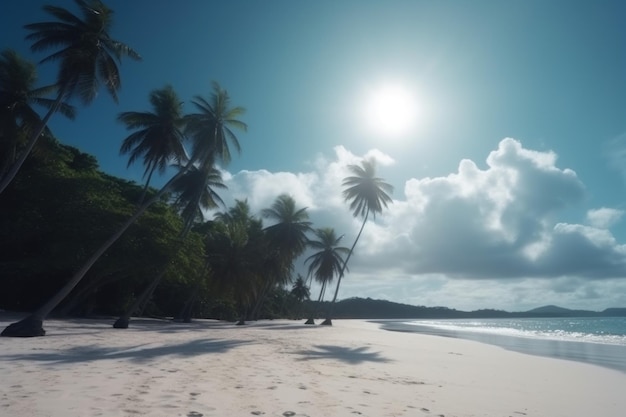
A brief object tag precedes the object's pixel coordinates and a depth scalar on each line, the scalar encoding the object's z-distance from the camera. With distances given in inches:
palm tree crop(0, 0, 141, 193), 618.2
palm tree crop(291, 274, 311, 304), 2568.9
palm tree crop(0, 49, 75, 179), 796.6
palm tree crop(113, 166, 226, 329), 1214.9
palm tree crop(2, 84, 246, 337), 470.1
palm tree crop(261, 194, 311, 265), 1451.8
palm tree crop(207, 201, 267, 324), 1192.2
